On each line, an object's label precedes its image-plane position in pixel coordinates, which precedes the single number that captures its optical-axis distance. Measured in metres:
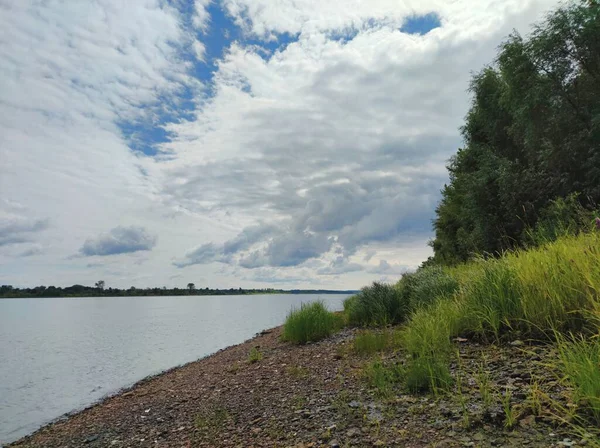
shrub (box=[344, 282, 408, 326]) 13.21
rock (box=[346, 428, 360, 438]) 4.80
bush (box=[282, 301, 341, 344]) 13.40
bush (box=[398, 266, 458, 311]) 10.78
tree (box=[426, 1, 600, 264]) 20.17
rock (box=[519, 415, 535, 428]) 4.01
